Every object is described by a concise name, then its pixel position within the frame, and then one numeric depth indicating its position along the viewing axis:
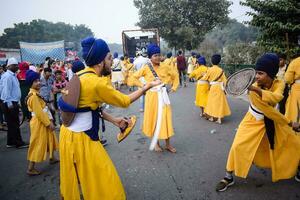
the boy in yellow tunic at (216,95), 7.92
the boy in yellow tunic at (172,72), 5.86
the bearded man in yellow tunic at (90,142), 2.66
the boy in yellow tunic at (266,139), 3.43
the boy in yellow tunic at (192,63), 18.69
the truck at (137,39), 21.91
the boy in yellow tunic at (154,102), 5.50
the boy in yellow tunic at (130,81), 5.82
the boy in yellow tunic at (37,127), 4.87
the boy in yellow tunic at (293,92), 5.19
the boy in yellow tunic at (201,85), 8.65
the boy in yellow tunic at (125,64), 16.45
